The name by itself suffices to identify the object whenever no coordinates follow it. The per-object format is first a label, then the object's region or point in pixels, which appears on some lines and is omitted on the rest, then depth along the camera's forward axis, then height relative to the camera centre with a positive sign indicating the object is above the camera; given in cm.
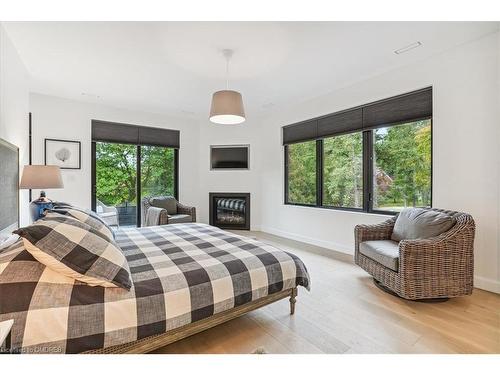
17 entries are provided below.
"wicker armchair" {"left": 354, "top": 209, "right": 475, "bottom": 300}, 222 -70
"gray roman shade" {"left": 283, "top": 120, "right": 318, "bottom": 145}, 448 +108
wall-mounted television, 575 +73
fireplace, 574 -53
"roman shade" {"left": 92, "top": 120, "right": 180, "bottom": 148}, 471 +110
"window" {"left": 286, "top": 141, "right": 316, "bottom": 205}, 462 +29
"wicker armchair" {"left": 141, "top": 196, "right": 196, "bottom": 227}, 425 -45
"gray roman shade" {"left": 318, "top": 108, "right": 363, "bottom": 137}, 377 +106
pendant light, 264 +90
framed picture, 420 +60
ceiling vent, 265 +154
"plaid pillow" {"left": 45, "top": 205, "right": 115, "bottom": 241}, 194 -24
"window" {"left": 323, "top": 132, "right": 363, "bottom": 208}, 387 +28
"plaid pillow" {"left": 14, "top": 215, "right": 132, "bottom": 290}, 130 -37
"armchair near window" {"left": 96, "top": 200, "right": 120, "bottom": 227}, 462 -48
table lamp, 265 +7
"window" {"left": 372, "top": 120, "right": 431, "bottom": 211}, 313 +30
